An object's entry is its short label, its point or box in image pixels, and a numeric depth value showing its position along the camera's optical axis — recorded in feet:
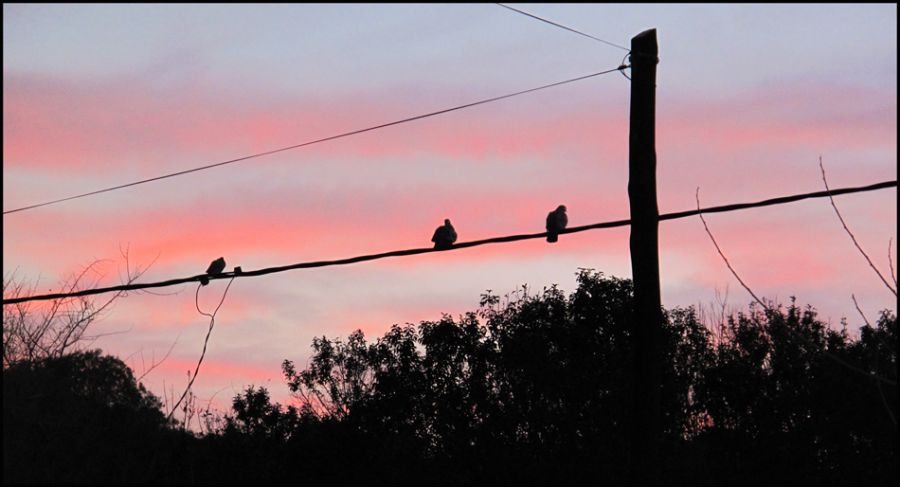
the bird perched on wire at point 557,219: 59.77
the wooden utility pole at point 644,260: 41.16
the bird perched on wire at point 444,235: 71.72
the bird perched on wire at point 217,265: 70.84
